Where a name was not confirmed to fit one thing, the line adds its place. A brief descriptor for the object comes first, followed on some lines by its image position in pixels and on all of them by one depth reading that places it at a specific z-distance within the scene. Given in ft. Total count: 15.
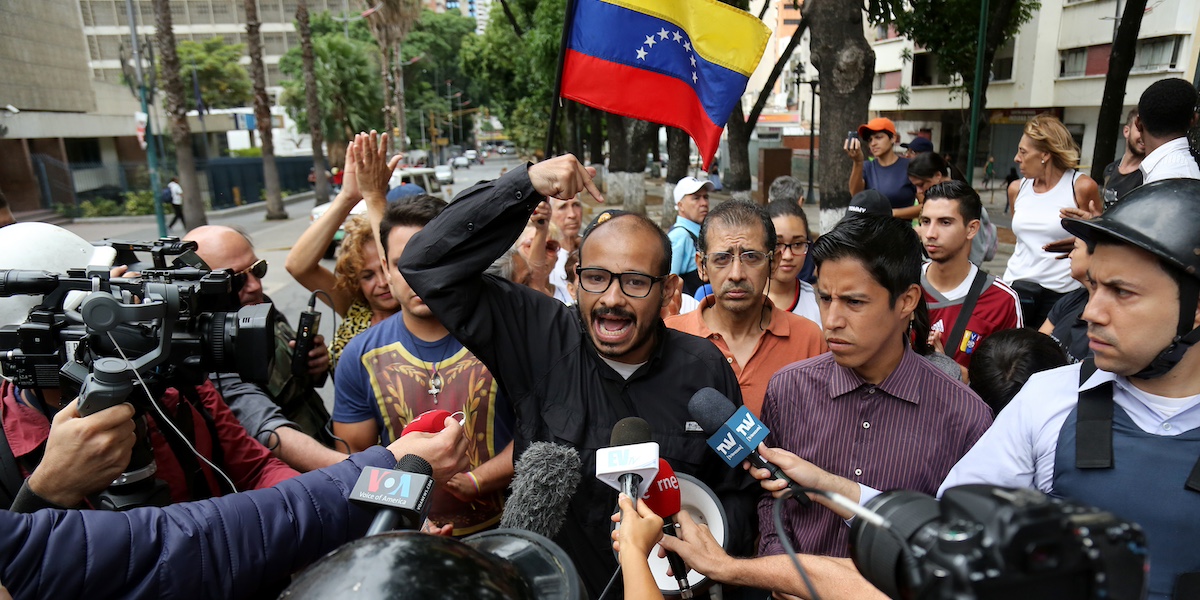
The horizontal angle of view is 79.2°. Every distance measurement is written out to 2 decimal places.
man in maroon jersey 10.61
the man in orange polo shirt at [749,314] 9.58
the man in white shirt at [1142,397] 4.80
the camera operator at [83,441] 5.46
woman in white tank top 13.96
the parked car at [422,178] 58.54
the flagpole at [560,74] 10.33
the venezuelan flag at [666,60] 11.32
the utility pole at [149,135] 57.36
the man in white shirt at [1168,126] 11.90
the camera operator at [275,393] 8.75
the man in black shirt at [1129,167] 13.19
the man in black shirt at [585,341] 6.97
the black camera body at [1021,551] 2.53
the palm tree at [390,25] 118.11
